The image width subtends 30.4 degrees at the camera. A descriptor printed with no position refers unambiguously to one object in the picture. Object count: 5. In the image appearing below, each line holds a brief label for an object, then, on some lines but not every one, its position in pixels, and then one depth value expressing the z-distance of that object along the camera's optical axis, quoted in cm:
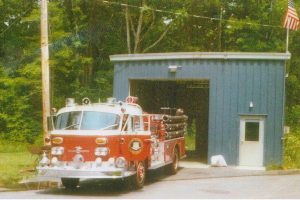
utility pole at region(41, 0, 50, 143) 1786
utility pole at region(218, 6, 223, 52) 4044
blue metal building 2077
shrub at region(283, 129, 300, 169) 2088
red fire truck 1412
